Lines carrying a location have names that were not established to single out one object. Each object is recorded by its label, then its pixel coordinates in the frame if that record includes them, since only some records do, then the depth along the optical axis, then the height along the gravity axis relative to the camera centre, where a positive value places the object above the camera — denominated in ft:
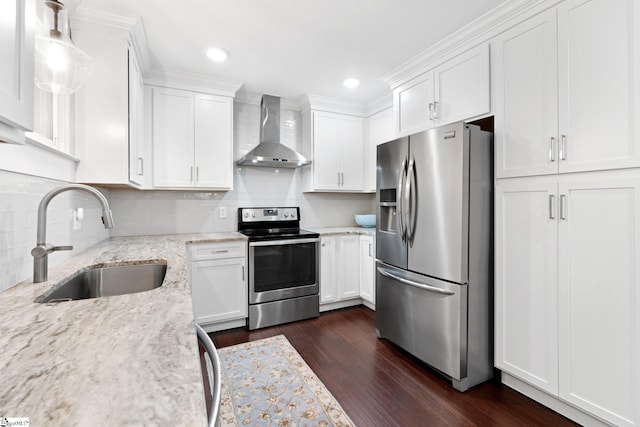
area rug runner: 5.57 -3.73
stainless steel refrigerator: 6.38 -0.80
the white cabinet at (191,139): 9.38 +2.36
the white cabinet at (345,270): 10.70 -2.03
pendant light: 4.03 +2.12
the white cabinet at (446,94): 6.81 +3.00
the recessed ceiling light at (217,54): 8.05 +4.29
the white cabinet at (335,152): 11.64 +2.38
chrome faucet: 4.09 -0.26
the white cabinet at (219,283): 9.04 -2.14
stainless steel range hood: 10.41 +2.24
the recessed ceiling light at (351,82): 9.95 +4.35
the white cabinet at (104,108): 6.48 +2.27
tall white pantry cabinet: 4.71 +0.12
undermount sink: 5.07 -1.21
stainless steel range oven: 9.61 -2.07
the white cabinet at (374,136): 11.24 +2.94
